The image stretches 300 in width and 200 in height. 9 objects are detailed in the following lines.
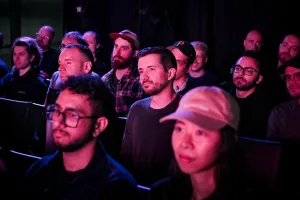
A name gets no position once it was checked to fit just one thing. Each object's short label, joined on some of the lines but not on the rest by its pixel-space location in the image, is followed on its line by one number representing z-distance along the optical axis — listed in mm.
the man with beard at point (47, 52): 6348
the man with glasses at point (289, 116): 3453
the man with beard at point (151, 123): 2920
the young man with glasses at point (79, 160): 1964
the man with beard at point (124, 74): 4172
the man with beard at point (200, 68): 5266
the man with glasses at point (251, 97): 3785
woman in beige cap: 1770
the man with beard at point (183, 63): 4137
